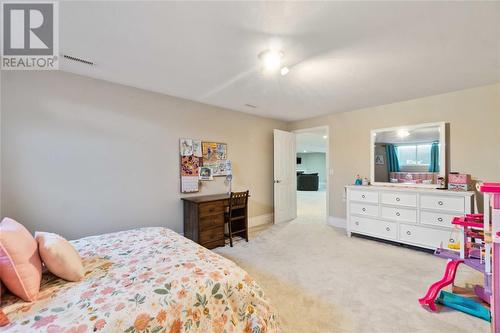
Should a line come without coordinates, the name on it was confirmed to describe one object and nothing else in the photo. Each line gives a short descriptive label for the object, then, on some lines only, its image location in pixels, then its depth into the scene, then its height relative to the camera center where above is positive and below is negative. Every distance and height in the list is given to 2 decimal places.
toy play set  1.38 -0.85
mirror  3.31 +0.19
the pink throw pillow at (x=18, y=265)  1.09 -0.52
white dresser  2.89 -0.71
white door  4.77 -0.25
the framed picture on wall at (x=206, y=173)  3.71 -0.11
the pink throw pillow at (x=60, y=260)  1.25 -0.55
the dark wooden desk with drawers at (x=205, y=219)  3.17 -0.81
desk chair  3.48 -0.84
